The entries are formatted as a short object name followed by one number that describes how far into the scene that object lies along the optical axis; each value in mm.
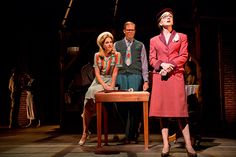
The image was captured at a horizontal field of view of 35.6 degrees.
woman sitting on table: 5982
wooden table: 5402
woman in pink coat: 4652
